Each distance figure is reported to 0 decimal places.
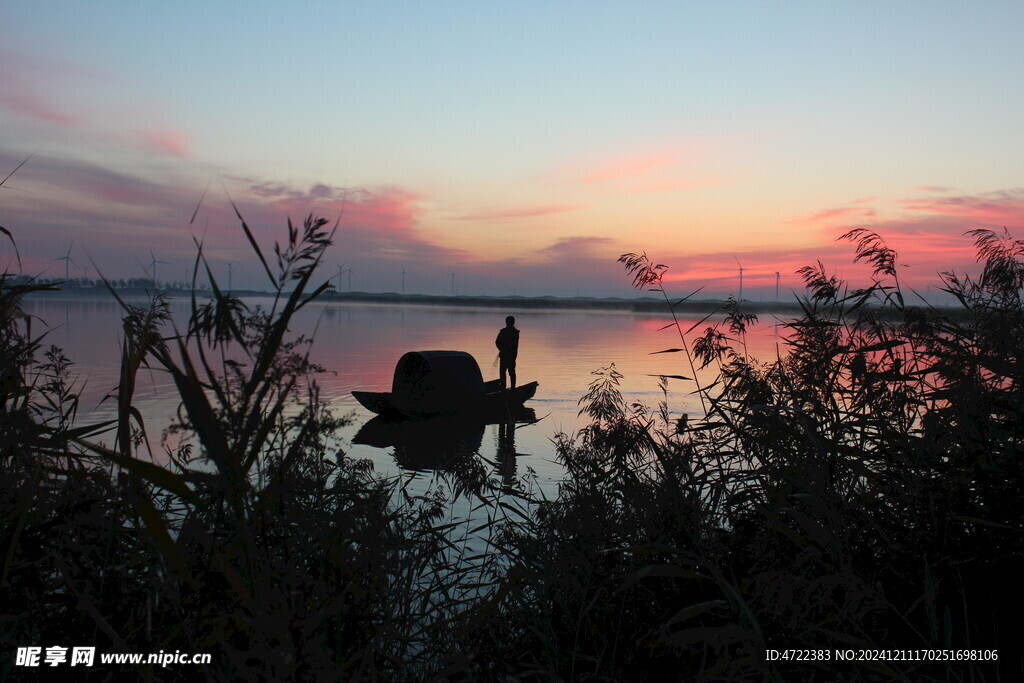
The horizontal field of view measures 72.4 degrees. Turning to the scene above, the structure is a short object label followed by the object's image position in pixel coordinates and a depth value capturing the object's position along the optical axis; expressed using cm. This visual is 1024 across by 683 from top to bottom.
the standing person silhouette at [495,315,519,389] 2214
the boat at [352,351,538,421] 1977
